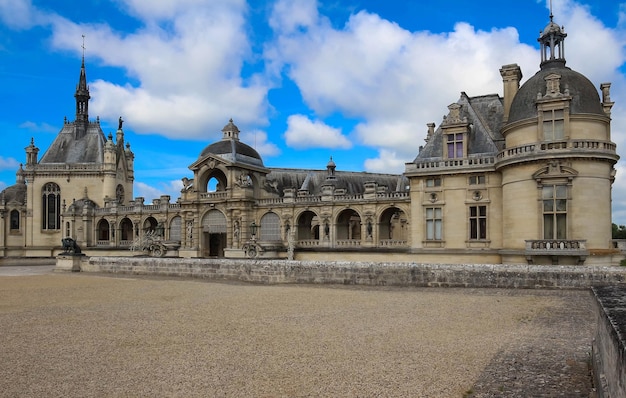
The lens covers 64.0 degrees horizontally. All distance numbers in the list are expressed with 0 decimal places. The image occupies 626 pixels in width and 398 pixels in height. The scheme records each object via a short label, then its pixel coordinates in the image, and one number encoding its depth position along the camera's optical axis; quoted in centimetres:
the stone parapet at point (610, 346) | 457
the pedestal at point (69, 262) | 3466
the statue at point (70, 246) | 3538
